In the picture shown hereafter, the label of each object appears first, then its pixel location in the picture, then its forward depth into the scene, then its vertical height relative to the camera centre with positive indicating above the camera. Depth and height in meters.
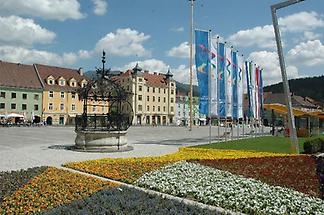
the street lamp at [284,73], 17.91 +2.48
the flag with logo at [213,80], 25.02 +2.90
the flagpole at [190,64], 50.24 +8.29
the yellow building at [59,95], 72.50 +5.69
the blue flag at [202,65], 23.97 +3.88
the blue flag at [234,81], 28.66 +3.29
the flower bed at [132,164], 10.60 -1.62
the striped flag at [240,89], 29.58 +2.73
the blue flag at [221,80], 26.22 +3.07
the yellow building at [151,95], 92.75 +7.20
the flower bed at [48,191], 6.86 -1.61
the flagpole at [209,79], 24.55 +2.93
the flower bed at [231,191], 7.10 -1.73
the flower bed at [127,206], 5.77 -1.52
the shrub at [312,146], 19.09 -1.50
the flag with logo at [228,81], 27.39 +3.13
